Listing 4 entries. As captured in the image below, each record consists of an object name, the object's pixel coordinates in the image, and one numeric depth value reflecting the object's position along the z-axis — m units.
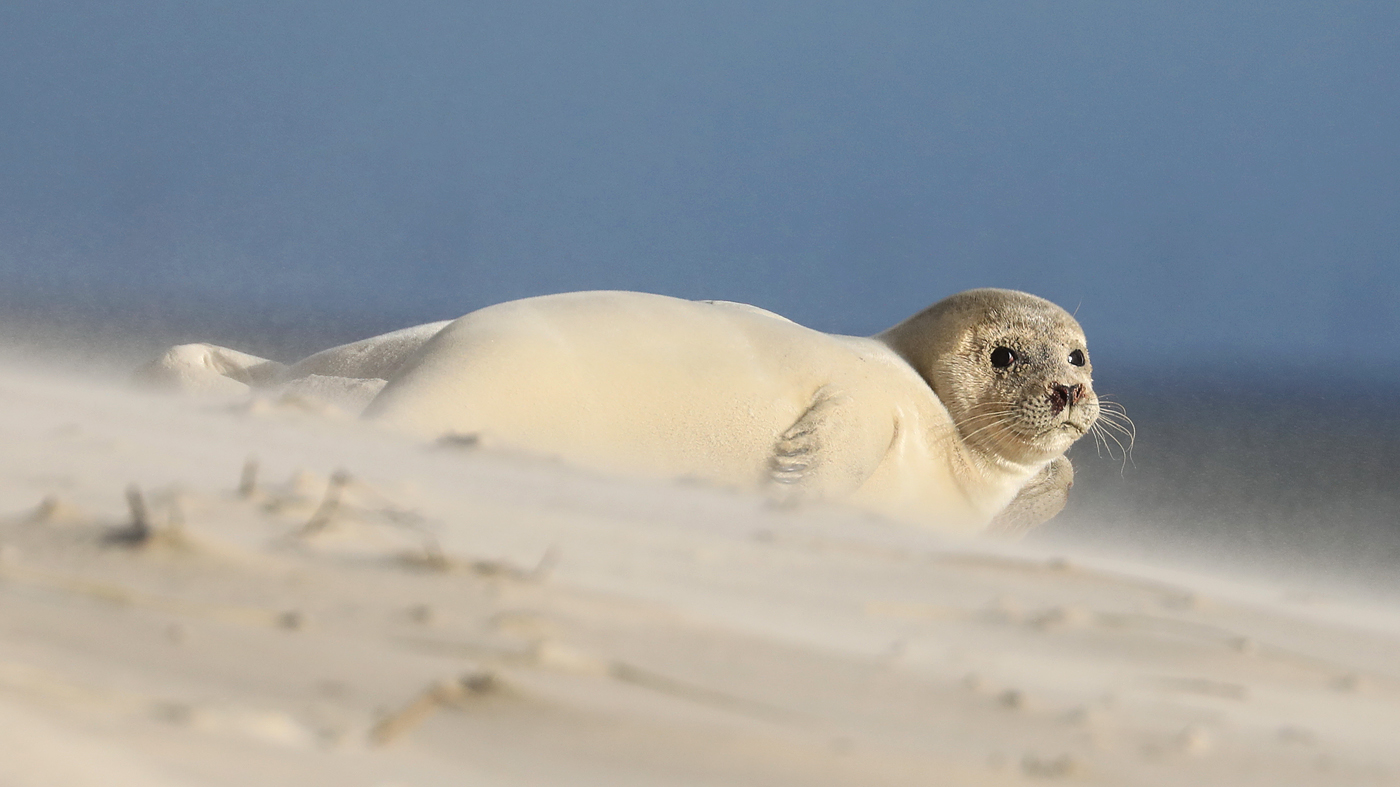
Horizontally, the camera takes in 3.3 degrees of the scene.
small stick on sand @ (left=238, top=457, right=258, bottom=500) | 18.15
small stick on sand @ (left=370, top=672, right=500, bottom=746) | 11.25
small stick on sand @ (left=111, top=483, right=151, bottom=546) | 15.16
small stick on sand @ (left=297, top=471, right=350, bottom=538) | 16.60
